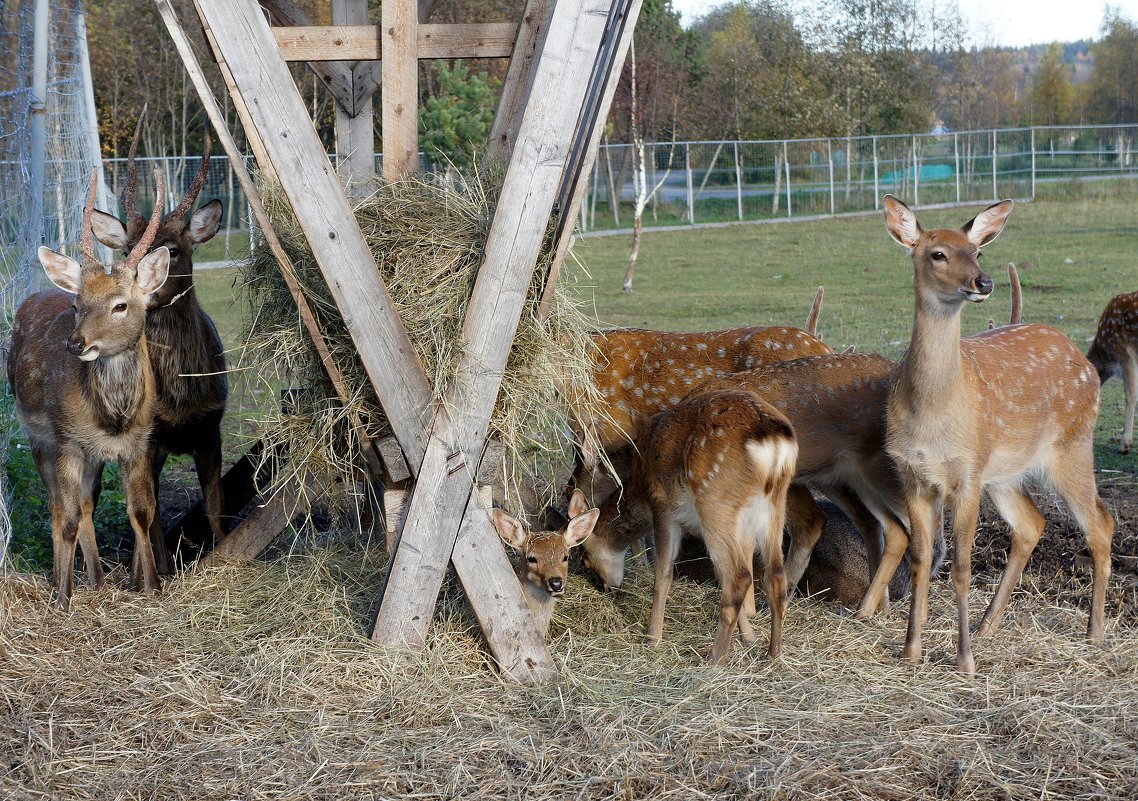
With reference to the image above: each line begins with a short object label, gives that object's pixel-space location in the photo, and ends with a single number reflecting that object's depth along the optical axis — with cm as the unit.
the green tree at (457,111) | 2052
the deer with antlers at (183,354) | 576
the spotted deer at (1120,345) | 888
